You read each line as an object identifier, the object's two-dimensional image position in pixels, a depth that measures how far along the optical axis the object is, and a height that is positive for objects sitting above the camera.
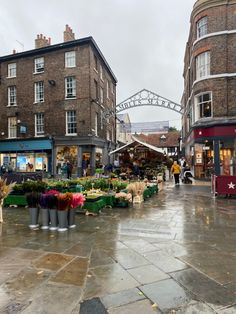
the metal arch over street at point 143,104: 24.27 +6.08
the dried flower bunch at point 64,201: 6.93 -0.83
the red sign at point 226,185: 12.23 -0.83
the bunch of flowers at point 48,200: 7.06 -0.83
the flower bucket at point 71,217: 7.21 -1.32
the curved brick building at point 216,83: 19.52 +6.16
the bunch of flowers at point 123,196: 9.91 -1.03
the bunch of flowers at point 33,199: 7.33 -0.82
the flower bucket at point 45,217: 7.21 -1.28
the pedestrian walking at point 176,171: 18.52 -0.27
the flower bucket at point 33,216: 7.39 -1.28
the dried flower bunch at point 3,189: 7.93 -0.59
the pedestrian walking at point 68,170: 22.83 -0.14
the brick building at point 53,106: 25.50 +6.15
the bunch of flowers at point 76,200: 7.05 -0.83
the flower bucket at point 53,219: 7.05 -1.31
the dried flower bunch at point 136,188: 10.54 -0.82
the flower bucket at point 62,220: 6.95 -1.32
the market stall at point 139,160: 15.65 +0.45
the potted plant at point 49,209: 7.07 -1.07
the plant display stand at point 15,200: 10.57 -1.22
